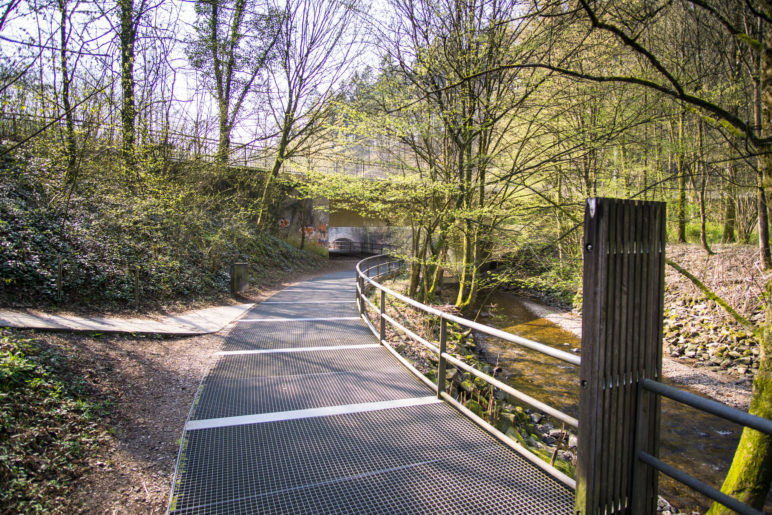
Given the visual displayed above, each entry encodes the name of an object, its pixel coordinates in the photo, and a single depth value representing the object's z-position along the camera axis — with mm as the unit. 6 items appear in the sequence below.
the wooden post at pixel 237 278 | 11797
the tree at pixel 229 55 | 15875
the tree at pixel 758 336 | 3398
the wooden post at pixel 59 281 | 7560
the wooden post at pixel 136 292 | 8500
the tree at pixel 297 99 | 18750
